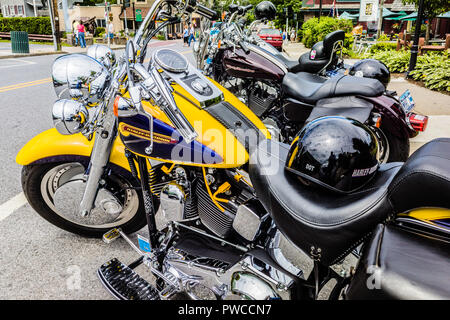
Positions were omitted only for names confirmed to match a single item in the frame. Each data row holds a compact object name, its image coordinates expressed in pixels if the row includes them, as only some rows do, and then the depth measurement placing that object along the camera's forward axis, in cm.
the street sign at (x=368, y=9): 1892
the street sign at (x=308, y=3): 4659
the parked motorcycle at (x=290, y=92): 371
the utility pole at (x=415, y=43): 871
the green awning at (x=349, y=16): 3828
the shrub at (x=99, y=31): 4002
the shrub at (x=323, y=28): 1800
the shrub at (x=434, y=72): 803
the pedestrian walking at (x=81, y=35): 2305
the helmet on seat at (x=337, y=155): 147
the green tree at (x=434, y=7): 1274
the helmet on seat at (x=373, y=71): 491
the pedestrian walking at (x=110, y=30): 2584
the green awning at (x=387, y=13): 3857
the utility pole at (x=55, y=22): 2033
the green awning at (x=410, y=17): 3103
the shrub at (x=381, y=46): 1474
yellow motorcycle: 126
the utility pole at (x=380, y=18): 2180
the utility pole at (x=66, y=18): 3278
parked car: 1992
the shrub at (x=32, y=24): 3060
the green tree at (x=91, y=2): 6816
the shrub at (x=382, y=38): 2055
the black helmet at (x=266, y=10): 518
